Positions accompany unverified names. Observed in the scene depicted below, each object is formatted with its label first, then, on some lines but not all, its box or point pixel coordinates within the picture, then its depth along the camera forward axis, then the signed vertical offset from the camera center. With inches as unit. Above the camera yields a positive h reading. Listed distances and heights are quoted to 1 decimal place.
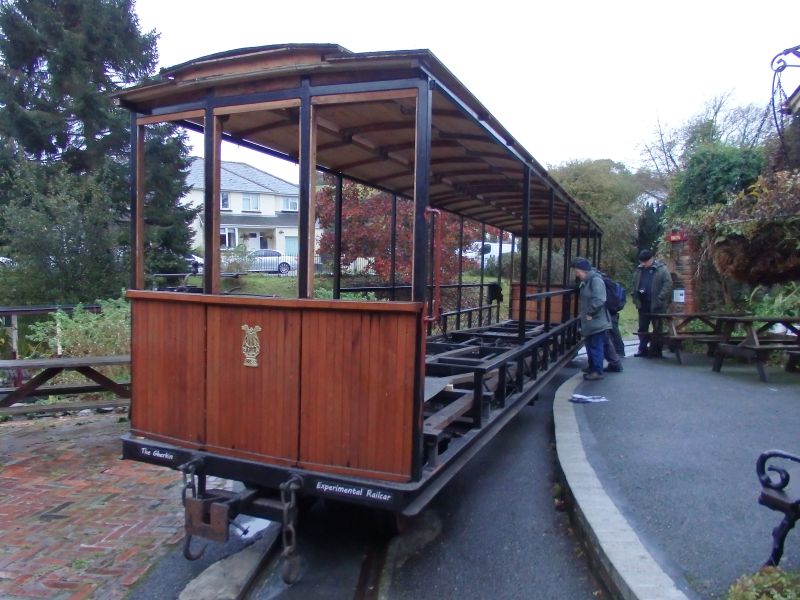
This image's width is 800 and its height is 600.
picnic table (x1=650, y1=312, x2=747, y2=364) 375.2 -35.2
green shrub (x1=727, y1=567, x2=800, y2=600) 97.9 -50.3
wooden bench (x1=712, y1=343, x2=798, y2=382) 318.7 -37.2
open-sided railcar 125.0 -18.4
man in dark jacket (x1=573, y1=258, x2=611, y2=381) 319.3 -19.0
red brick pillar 460.4 +9.3
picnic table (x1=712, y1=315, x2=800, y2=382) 320.5 -34.2
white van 627.5 +25.4
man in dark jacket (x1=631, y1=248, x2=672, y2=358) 405.4 -8.3
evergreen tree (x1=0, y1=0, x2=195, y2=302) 666.2 +175.4
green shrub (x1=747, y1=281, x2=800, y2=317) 386.9 -12.3
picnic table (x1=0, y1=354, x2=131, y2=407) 243.0 -43.4
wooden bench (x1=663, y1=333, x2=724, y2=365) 373.1 -36.7
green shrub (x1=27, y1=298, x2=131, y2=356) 357.7 -41.0
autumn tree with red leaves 509.4 +37.7
